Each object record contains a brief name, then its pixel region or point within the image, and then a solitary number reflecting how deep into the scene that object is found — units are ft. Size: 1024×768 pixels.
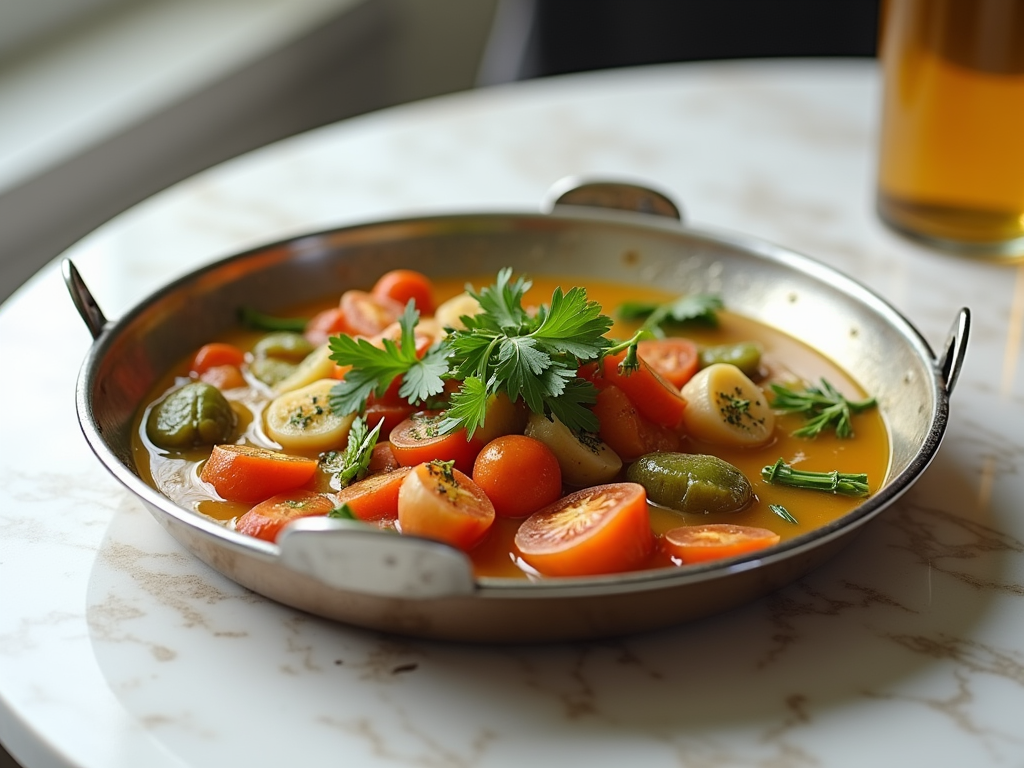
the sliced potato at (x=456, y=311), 1.66
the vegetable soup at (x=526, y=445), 1.30
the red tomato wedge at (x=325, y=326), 1.73
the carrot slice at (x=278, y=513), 1.31
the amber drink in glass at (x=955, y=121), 1.87
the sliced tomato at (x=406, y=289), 1.77
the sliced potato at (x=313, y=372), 1.59
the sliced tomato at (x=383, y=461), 1.42
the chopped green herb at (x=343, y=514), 1.28
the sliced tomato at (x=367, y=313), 1.70
